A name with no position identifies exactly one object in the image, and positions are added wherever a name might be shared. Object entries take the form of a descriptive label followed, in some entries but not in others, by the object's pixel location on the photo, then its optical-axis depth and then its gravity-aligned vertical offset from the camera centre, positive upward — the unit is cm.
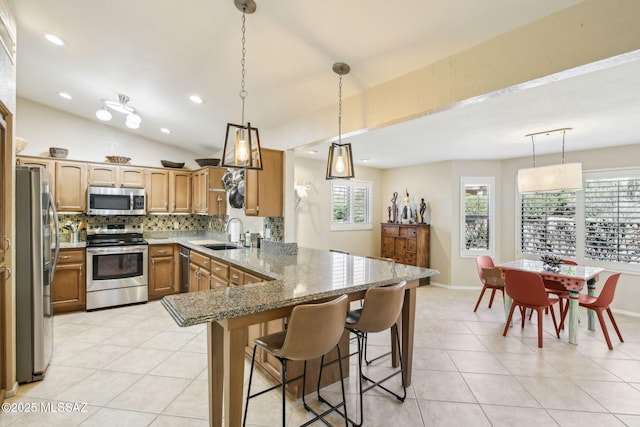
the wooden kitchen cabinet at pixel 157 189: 507 +36
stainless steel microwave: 454 +15
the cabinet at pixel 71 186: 440 +35
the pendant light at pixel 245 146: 204 +46
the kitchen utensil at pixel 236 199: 428 +18
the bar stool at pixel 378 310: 198 -64
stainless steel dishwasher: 470 -89
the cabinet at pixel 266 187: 360 +29
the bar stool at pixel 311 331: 160 -64
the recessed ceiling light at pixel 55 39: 271 +153
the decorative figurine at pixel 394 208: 651 +9
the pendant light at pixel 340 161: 256 +43
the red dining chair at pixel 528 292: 326 -86
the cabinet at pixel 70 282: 412 -97
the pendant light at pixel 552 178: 372 +45
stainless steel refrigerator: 246 -50
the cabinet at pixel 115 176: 464 +55
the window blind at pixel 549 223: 490 -17
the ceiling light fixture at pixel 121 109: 376 +131
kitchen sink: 452 -51
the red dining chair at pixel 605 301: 325 -94
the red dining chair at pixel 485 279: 423 -93
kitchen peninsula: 158 -50
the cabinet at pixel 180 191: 528 +34
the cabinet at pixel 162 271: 477 -94
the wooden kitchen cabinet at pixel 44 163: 411 +65
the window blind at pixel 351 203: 627 +19
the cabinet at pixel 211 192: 489 +31
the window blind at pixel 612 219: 432 -8
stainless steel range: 427 -83
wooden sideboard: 594 -61
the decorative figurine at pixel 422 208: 620 +9
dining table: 331 -71
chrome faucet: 471 -24
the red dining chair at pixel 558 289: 357 -92
